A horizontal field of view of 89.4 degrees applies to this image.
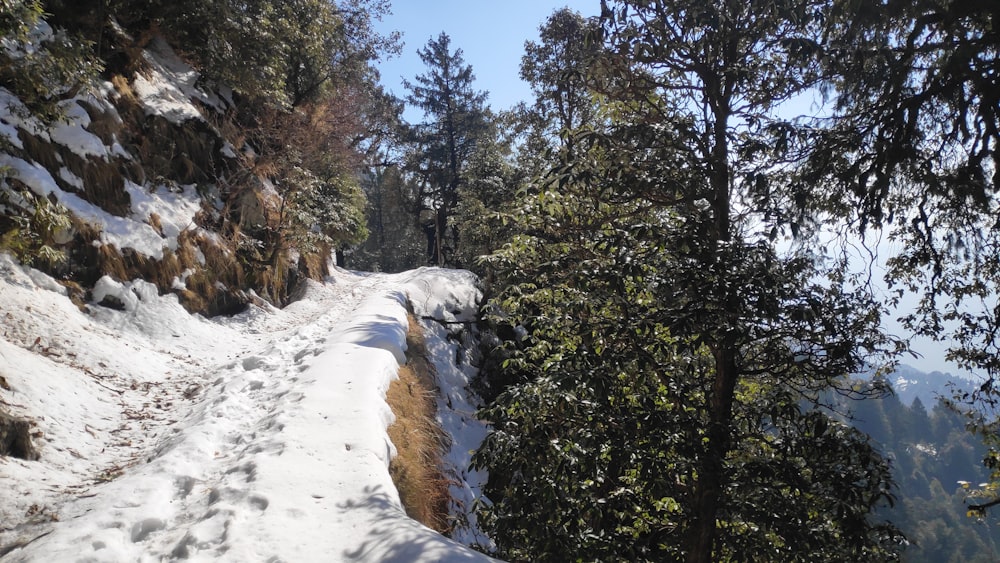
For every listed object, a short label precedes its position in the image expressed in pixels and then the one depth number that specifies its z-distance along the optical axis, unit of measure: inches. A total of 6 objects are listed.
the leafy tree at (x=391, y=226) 1401.3
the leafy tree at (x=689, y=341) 169.6
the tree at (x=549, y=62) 700.7
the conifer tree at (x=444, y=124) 1213.7
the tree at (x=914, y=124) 150.6
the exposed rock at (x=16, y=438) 177.3
